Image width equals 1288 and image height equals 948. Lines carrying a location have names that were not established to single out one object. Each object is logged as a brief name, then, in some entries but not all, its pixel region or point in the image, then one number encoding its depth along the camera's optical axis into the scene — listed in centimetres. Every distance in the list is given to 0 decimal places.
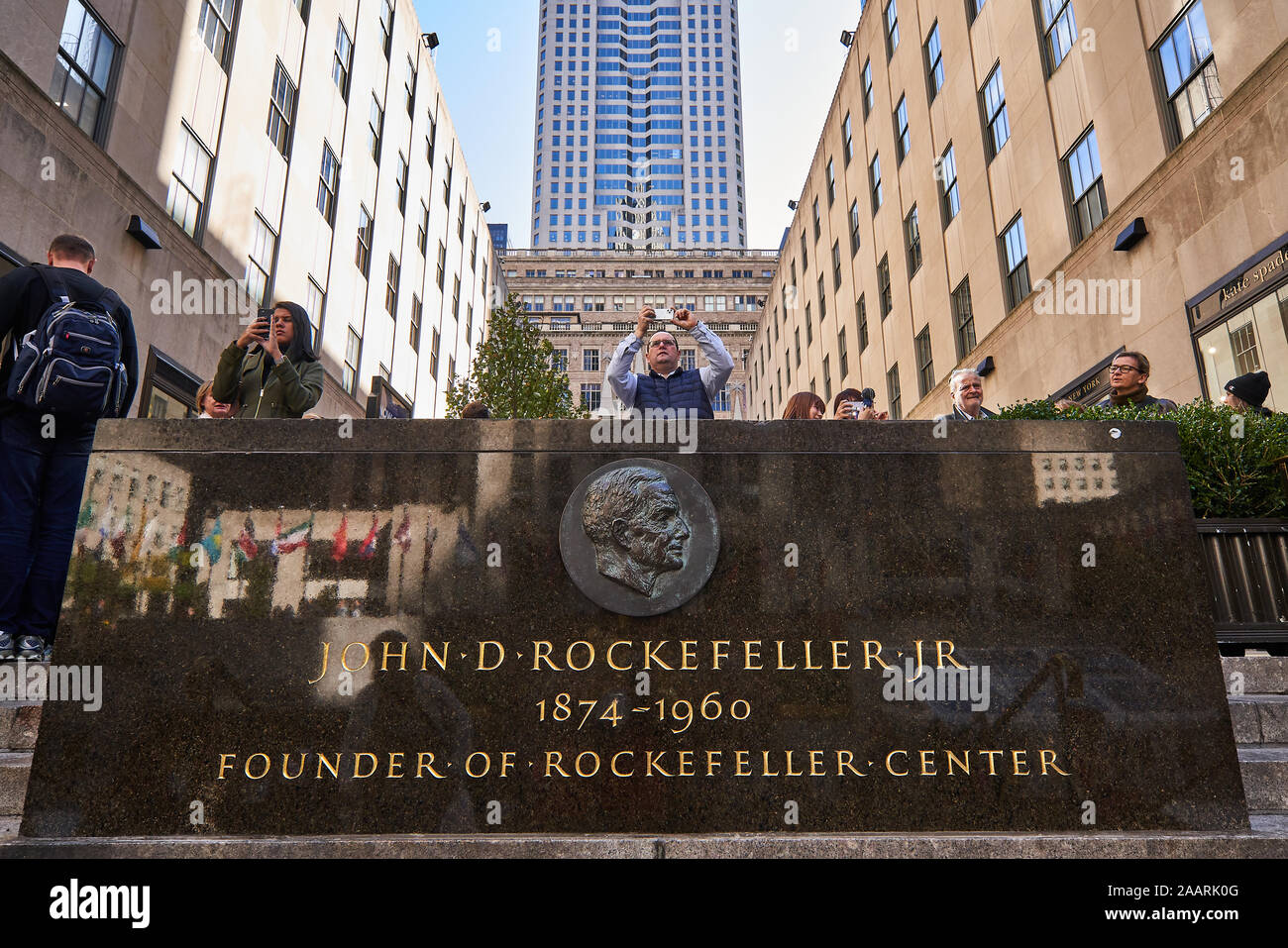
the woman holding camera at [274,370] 511
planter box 575
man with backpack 482
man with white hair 717
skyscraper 12925
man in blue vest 594
